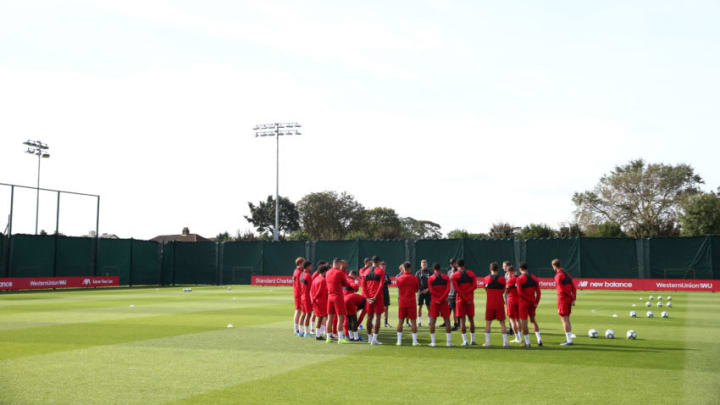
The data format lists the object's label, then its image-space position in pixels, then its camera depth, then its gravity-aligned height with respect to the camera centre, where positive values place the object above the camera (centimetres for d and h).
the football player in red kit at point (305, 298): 1571 -100
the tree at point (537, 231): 7288 +339
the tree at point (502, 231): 7750 +366
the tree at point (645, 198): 7219 +731
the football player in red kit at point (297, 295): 1588 -94
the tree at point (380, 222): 10447 +659
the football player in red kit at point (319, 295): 1496 -88
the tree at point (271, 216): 11494 +798
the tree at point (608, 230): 6962 +338
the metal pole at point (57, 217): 4556 +302
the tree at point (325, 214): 10281 +745
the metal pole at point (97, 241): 4728 +128
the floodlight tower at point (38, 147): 5338 +954
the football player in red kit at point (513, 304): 1403 -100
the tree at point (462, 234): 7217 +299
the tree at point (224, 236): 10659 +390
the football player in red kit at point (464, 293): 1417 -78
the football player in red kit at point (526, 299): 1362 -86
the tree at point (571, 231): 7525 +358
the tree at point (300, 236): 9092 +343
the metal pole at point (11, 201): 4256 +390
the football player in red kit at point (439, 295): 1395 -80
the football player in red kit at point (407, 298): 1395 -87
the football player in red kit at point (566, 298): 1407 -86
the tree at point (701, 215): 6322 +465
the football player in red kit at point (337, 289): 1442 -70
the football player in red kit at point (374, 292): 1443 -79
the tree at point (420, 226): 13100 +710
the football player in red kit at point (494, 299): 1391 -88
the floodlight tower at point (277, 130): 6057 +1281
